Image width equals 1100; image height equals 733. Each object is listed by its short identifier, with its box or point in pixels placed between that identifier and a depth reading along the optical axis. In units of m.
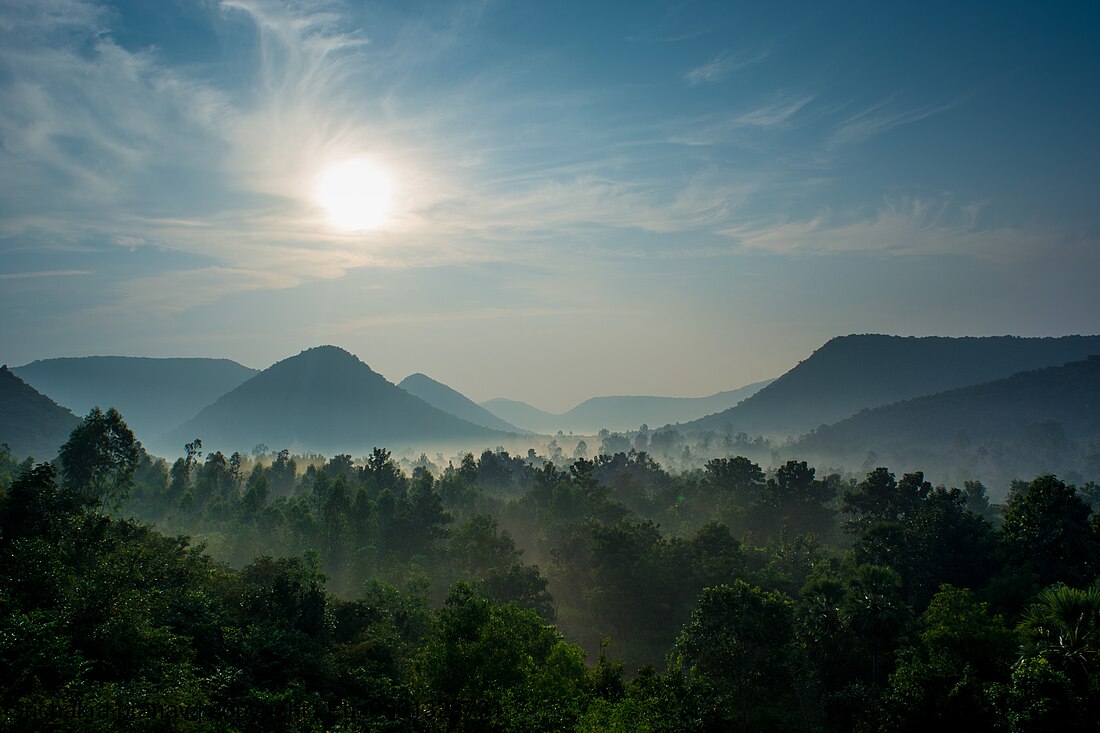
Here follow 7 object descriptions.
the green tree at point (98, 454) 59.50
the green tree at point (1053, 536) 41.88
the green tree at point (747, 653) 34.53
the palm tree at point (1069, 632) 22.67
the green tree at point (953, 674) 25.39
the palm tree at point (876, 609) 34.31
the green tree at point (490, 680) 22.42
